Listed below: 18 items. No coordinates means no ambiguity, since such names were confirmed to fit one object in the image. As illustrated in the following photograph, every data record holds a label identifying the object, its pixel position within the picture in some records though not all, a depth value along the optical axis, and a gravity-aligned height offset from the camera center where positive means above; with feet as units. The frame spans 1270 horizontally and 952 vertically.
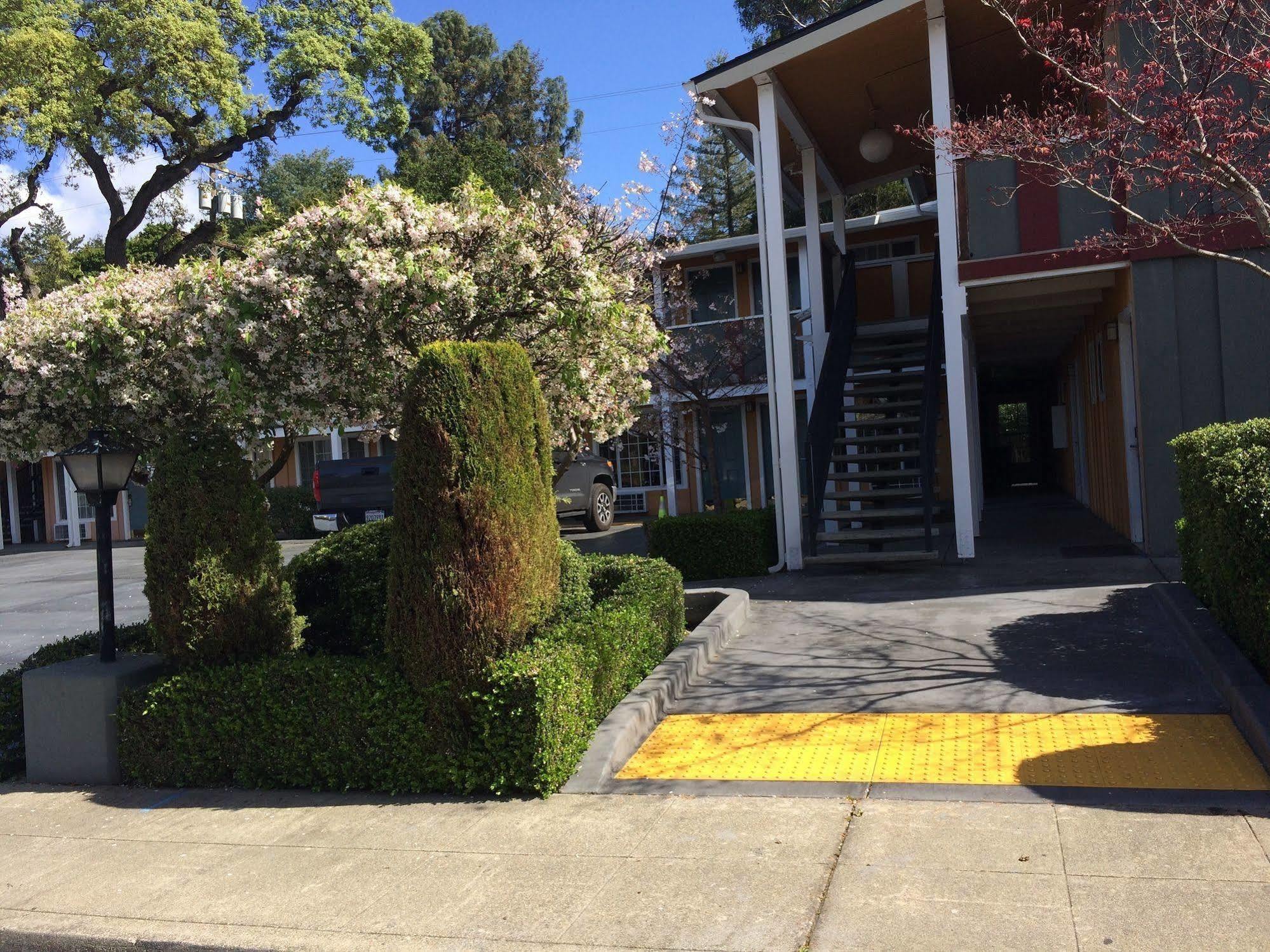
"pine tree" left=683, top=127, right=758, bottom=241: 111.86 +30.02
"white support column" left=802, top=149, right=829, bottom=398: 43.88 +8.34
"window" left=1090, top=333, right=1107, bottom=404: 43.21 +3.41
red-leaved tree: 19.88 +7.22
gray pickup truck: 60.95 -0.02
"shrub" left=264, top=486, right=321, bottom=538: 76.95 -1.13
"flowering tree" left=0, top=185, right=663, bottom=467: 19.43 +3.39
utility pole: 73.15 +22.06
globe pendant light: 43.42 +13.29
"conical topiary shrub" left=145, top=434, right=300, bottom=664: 18.57 -1.04
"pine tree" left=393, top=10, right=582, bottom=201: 139.33 +52.54
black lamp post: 19.83 +0.51
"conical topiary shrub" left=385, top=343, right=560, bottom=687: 16.72 -0.62
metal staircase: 35.12 +1.01
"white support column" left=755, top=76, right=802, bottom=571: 36.27 +4.71
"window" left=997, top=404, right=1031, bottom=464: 96.89 +2.78
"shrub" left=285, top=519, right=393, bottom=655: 23.30 -2.14
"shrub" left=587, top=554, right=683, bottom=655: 23.21 -2.50
